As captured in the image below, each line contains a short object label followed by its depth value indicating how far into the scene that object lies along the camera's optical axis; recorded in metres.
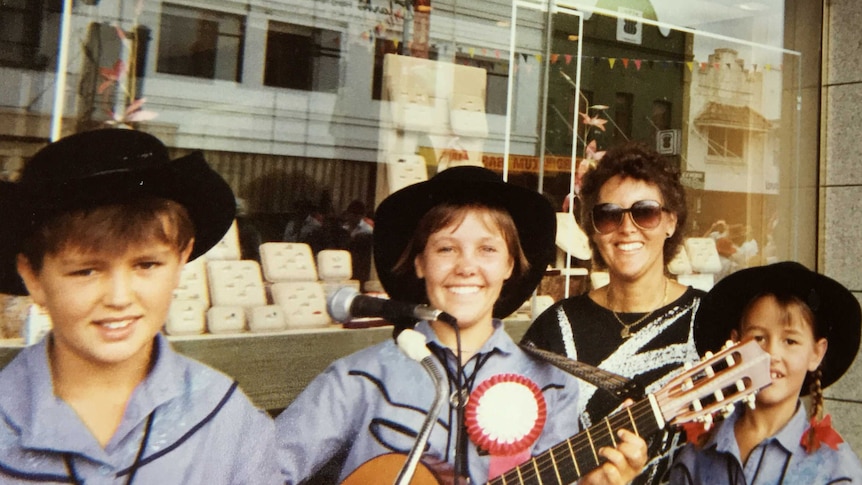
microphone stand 2.44
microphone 2.45
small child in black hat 3.47
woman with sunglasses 3.32
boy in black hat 2.08
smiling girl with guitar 2.63
